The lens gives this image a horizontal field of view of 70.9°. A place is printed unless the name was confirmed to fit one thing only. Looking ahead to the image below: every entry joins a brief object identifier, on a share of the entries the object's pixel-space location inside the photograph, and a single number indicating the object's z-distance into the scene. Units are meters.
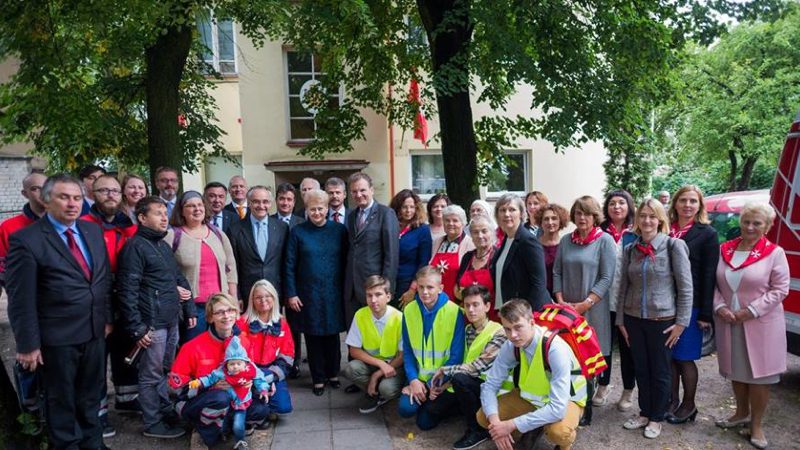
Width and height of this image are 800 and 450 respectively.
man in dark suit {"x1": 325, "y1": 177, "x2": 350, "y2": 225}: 5.42
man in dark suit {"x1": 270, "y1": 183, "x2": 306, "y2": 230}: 5.92
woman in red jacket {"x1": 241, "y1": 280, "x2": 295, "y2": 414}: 4.56
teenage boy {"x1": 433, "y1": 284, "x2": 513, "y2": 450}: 4.26
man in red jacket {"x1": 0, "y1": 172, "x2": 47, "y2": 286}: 4.71
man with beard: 4.44
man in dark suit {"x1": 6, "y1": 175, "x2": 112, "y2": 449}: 3.65
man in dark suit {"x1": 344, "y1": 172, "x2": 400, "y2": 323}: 5.12
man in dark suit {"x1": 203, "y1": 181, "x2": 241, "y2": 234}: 5.82
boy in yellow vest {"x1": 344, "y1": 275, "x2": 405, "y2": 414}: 4.73
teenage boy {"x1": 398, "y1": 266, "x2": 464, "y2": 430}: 4.45
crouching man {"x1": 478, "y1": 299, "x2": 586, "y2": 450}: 3.78
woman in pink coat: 4.17
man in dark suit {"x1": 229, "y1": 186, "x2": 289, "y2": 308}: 5.30
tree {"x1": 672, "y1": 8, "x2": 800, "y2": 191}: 17.80
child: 4.18
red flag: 12.02
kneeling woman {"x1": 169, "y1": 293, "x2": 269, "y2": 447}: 4.12
